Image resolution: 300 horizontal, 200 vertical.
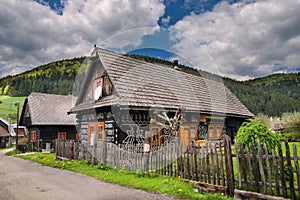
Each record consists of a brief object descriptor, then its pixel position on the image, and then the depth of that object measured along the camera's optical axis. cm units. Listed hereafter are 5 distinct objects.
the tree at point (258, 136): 598
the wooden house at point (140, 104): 1302
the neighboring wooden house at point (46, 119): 2516
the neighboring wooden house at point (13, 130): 4756
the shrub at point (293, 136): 1972
